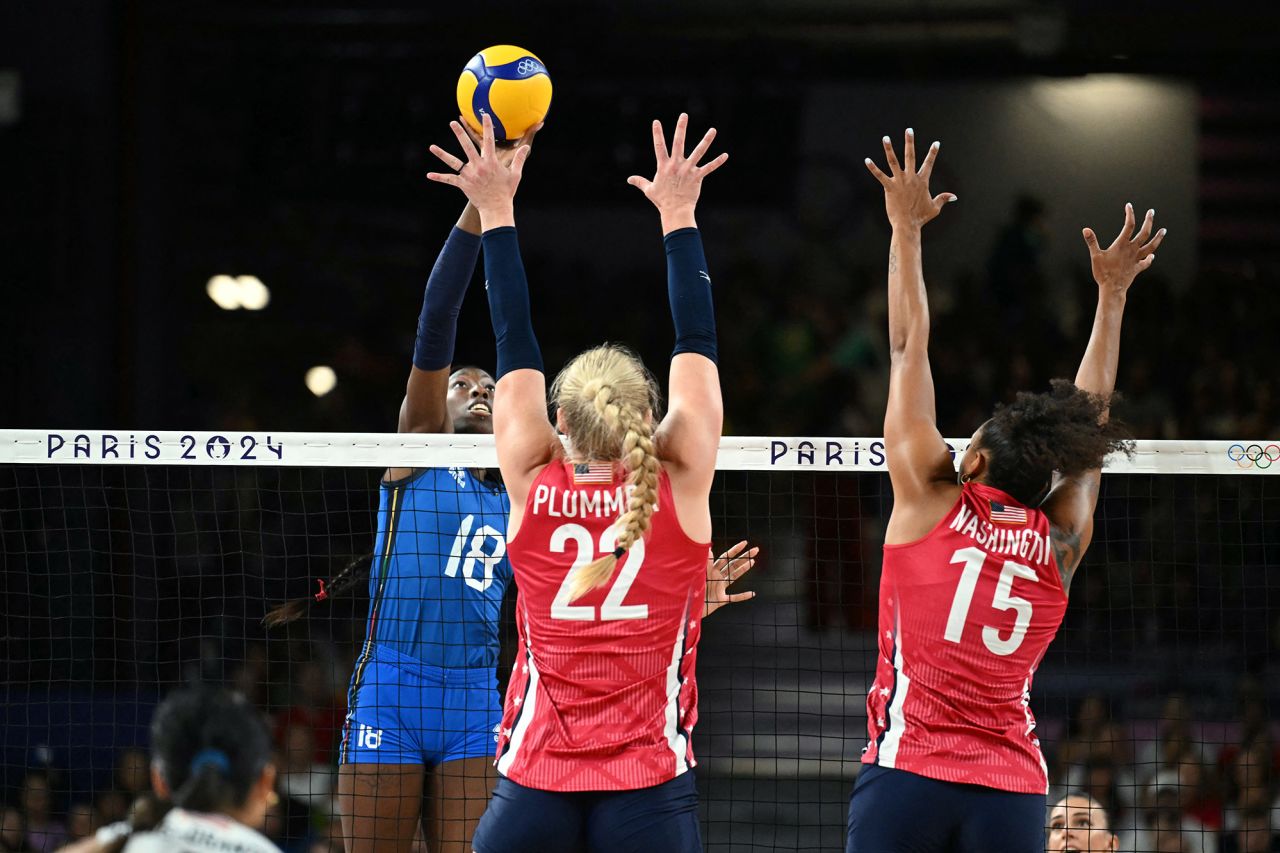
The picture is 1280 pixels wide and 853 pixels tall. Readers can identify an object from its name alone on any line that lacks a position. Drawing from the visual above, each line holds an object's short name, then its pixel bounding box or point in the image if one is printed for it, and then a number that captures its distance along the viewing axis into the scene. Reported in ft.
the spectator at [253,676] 60.03
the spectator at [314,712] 59.67
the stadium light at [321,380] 75.72
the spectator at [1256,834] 51.47
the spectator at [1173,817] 52.37
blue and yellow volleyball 33.73
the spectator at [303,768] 56.65
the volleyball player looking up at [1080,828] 38.88
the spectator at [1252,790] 53.26
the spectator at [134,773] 54.03
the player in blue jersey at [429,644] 34.47
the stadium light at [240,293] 75.61
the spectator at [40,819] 53.01
